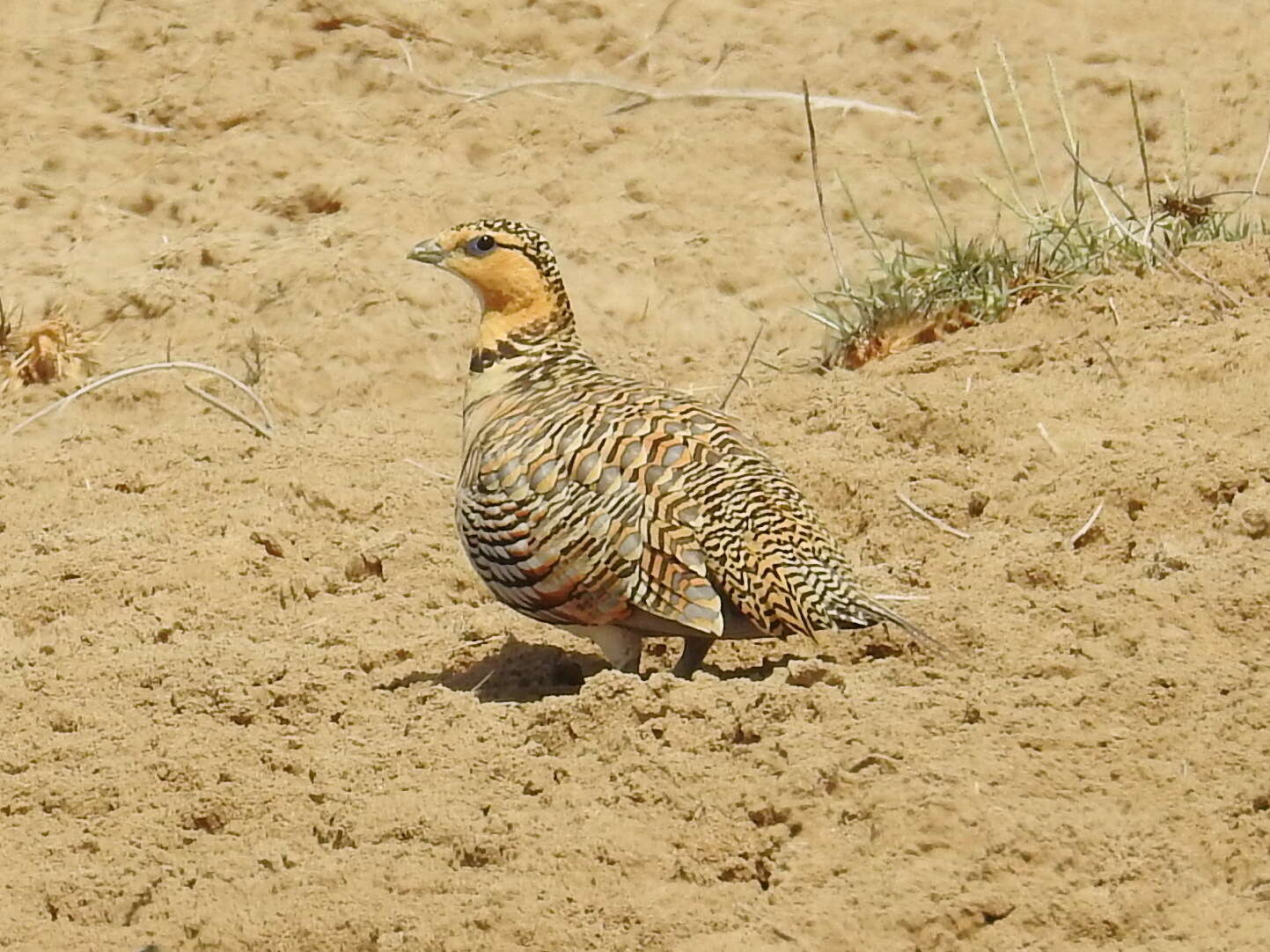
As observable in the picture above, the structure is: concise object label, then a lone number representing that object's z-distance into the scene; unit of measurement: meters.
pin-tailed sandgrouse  9.81
